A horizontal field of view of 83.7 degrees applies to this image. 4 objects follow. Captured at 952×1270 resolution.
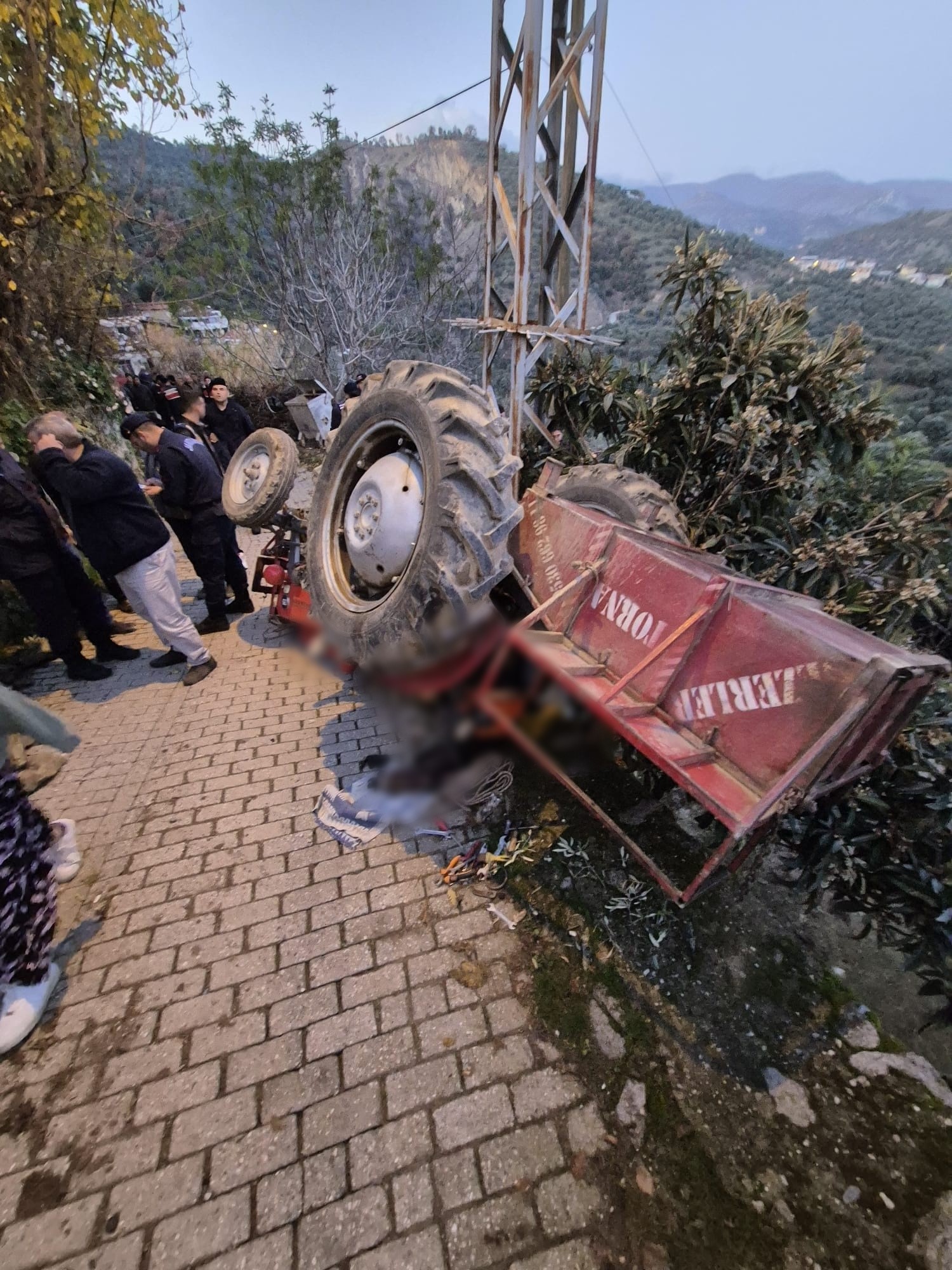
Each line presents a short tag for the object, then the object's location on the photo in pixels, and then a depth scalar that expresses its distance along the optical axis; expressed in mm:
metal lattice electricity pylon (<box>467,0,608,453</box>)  4086
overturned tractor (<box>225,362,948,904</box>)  2010
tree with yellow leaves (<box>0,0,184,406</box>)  5172
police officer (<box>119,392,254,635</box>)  4410
